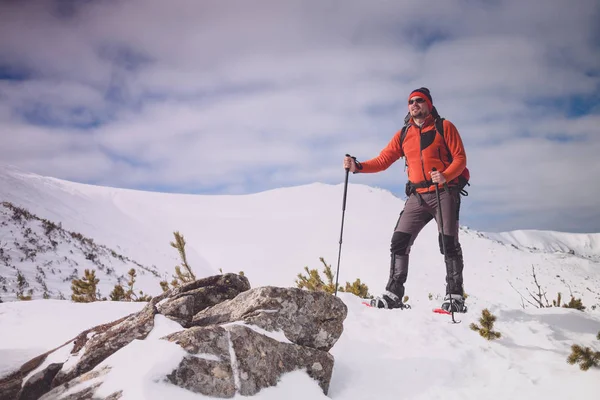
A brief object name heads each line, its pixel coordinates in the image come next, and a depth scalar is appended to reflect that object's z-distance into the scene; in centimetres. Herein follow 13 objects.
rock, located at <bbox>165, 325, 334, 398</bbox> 245
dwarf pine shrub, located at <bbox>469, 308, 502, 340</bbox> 397
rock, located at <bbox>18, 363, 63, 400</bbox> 289
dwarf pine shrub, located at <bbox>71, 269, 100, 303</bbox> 701
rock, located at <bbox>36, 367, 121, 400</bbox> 238
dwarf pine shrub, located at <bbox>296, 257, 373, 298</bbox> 720
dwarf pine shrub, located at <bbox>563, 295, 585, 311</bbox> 558
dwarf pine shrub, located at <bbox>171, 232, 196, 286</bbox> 675
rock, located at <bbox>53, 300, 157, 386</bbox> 280
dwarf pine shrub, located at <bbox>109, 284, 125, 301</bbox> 716
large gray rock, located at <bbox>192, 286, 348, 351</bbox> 317
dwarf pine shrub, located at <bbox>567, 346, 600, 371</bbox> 329
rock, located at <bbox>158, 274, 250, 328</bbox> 331
